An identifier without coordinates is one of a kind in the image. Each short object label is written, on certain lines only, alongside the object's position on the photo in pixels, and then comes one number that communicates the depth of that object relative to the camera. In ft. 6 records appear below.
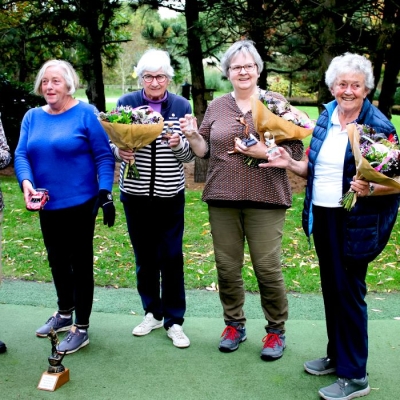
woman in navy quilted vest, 9.36
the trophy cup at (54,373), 10.16
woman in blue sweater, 11.27
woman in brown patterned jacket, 10.99
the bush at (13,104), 35.40
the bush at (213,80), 79.08
